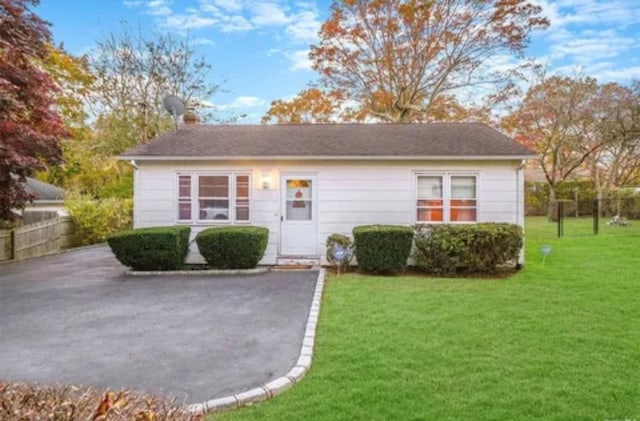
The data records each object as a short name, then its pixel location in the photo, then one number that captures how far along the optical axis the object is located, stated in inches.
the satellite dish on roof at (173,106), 543.2
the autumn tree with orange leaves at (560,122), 874.8
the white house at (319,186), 406.9
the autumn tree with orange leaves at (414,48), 769.6
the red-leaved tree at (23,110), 378.3
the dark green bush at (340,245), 387.2
